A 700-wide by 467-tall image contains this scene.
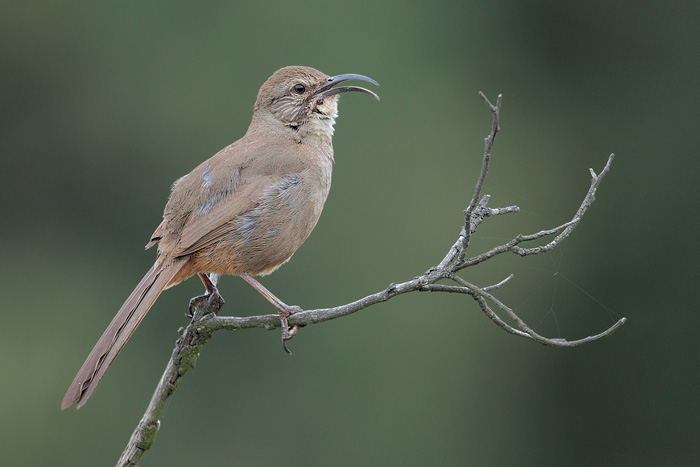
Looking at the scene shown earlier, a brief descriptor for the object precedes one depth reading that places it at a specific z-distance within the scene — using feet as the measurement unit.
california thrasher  31.01
